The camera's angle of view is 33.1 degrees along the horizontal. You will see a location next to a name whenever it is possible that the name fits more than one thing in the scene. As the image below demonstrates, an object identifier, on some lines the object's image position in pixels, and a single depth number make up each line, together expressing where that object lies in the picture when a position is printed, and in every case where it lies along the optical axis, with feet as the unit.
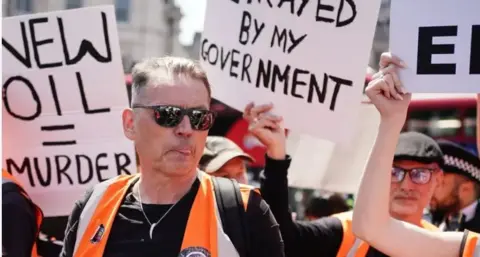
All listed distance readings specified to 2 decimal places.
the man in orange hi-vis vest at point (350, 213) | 9.25
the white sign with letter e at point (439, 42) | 7.35
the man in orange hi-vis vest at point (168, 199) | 7.07
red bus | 41.63
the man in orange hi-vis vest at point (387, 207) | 7.20
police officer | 14.16
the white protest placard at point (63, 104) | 11.88
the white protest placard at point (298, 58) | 10.77
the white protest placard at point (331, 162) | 14.26
